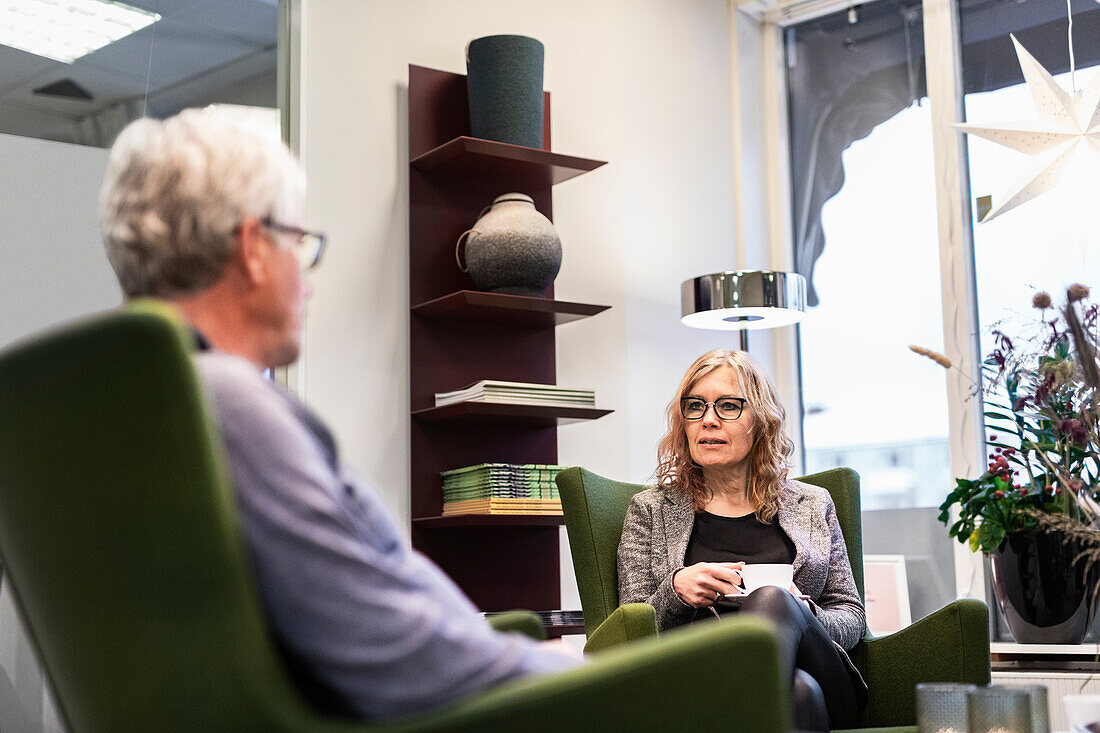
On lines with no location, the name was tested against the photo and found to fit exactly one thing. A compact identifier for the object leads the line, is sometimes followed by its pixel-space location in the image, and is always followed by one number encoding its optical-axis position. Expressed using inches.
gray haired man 38.9
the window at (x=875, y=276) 171.8
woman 102.8
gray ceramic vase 139.1
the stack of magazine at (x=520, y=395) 134.6
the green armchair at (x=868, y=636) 96.6
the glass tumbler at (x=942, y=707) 66.1
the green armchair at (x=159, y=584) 37.7
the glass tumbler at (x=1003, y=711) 61.7
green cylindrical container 143.1
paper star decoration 145.3
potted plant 129.3
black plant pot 129.5
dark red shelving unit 140.9
